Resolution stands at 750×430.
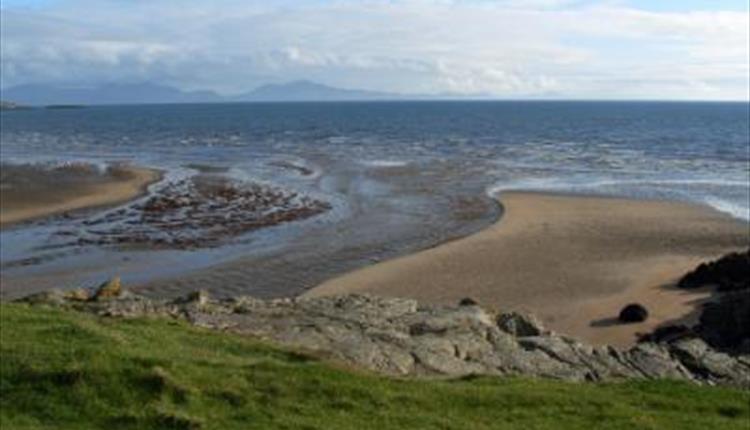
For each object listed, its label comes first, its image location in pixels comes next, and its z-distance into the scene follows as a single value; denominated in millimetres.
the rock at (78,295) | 19394
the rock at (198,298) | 18984
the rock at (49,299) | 18766
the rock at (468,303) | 20294
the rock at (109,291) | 19484
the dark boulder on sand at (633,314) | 26609
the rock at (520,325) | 18750
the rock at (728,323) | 22984
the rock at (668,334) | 23453
